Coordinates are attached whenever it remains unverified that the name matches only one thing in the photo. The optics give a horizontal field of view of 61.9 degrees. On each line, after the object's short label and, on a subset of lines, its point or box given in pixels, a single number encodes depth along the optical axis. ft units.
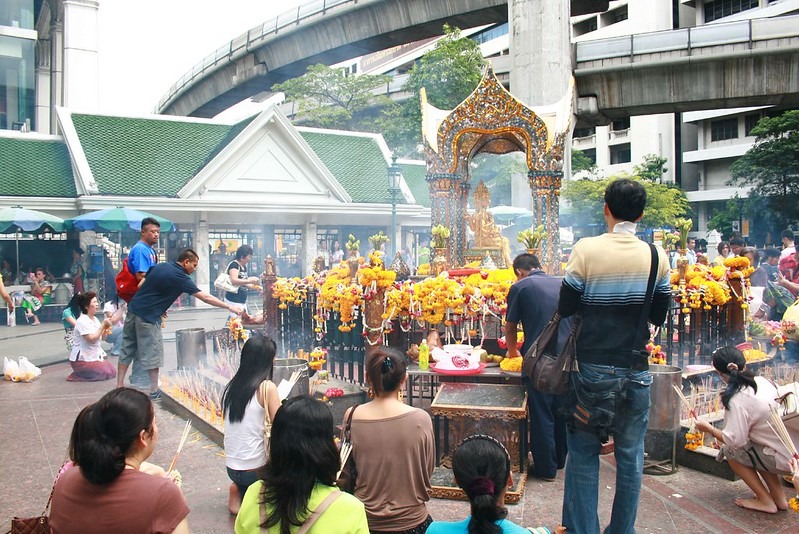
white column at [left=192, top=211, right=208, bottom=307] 71.82
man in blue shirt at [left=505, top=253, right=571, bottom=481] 17.66
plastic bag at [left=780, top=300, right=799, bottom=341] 27.73
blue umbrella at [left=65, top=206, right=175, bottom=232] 55.98
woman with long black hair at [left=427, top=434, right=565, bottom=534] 8.52
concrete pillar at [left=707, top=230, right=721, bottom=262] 86.67
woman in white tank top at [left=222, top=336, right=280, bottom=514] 14.89
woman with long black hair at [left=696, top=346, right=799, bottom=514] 16.20
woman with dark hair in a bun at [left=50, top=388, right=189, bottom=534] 8.59
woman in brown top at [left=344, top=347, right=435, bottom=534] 11.44
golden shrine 38.45
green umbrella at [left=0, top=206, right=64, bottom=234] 53.93
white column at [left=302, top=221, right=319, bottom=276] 79.51
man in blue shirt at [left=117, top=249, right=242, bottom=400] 25.59
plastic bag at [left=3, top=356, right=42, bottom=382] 32.27
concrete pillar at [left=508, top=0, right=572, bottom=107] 77.41
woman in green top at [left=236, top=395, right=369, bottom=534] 8.44
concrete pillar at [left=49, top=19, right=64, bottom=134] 104.01
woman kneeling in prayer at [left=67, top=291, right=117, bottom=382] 30.89
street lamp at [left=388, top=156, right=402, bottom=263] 66.44
